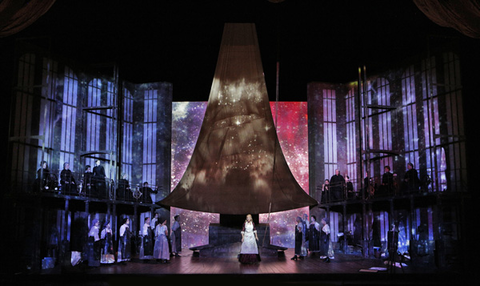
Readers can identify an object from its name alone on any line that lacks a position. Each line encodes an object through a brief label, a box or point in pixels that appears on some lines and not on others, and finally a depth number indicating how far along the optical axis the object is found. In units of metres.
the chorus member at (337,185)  15.34
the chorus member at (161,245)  11.62
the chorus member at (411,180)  12.36
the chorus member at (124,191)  14.99
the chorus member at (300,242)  12.48
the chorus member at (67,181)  12.66
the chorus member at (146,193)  15.94
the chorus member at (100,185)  13.88
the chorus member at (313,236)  12.59
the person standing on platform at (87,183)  13.32
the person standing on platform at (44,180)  11.47
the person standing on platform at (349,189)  14.91
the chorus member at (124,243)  11.63
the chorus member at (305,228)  12.60
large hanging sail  11.69
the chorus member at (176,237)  13.61
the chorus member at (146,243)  12.27
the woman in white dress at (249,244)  11.28
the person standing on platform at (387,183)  13.32
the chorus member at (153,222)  12.90
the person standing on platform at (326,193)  15.62
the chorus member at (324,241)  11.92
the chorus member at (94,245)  10.78
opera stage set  10.85
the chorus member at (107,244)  11.41
